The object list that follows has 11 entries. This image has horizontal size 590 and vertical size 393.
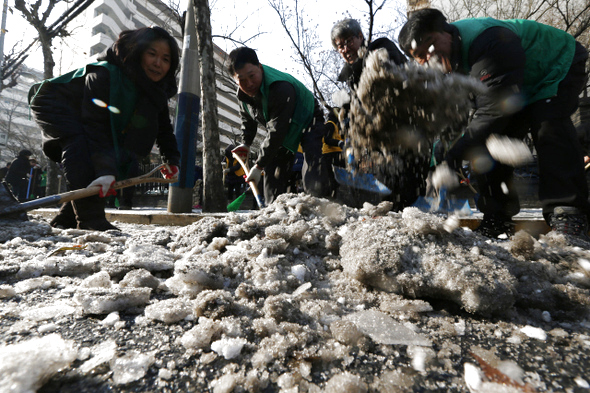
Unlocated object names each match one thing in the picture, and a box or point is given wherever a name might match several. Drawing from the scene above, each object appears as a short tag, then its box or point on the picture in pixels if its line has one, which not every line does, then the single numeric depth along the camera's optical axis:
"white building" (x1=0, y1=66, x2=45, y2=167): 22.52
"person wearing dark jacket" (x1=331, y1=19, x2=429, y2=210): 3.14
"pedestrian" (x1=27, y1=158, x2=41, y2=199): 10.97
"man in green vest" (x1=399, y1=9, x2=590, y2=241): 1.92
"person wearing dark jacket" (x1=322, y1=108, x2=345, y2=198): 3.53
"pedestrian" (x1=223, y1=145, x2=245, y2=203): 8.20
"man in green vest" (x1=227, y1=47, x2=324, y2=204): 3.10
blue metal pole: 5.03
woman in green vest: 2.80
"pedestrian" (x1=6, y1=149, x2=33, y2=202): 9.95
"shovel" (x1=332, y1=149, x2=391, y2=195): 3.36
